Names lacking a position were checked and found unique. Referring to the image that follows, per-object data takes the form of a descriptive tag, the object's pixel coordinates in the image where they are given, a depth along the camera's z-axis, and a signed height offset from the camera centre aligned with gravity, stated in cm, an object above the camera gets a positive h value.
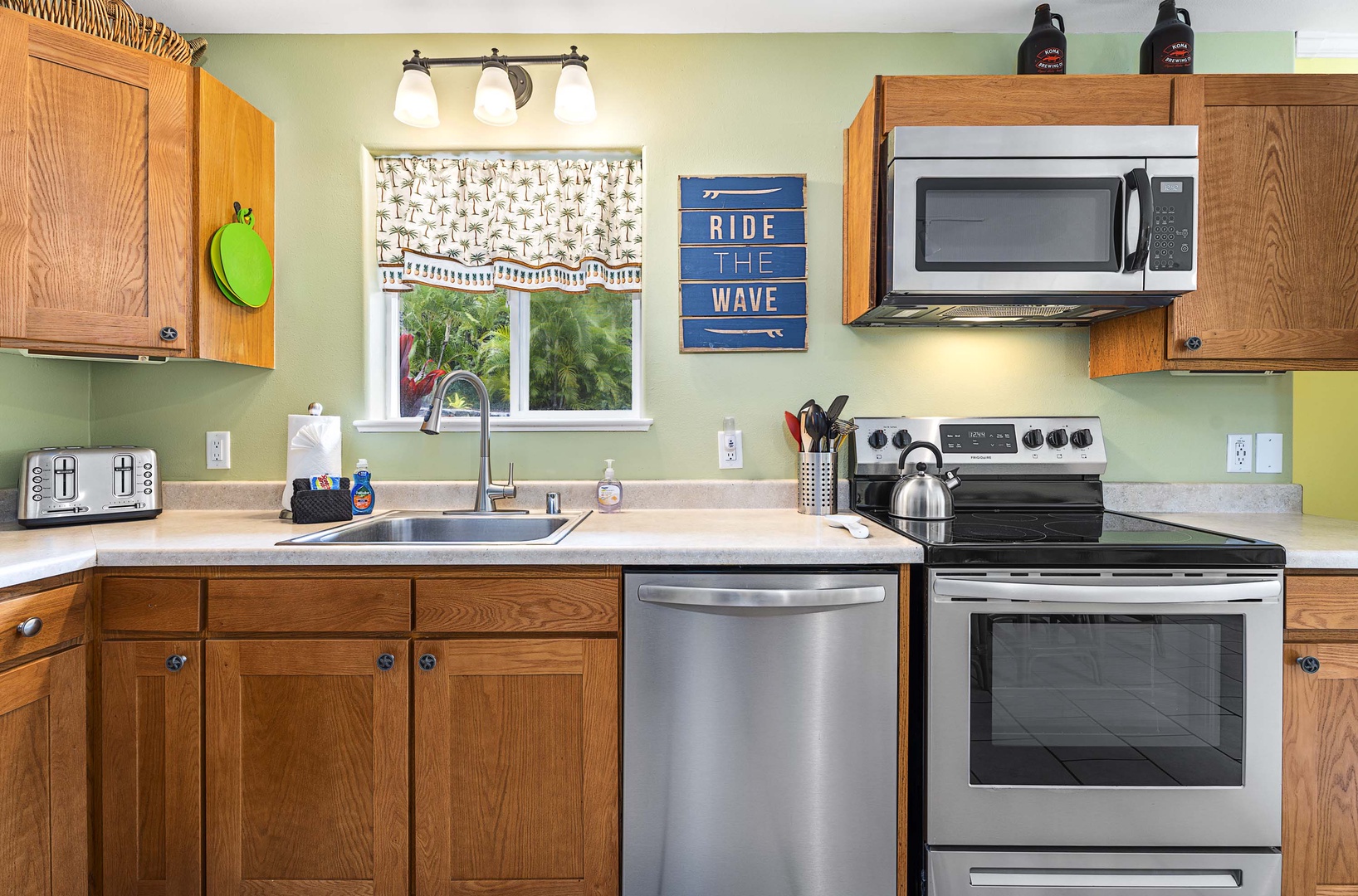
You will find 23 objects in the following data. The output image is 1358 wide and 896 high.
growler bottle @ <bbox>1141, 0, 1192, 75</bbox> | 185 +111
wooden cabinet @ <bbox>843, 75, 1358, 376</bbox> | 174 +71
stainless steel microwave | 165 +57
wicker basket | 165 +111
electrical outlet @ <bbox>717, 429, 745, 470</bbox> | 213 -3
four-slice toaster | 172 -12
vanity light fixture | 193 +100
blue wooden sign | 211 +57
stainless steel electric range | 140 -60
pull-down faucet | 197 -11
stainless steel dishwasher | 141 -63
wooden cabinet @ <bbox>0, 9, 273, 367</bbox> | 157 +62
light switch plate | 209 -4
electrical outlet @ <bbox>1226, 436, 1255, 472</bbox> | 210 -4
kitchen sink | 192 -25
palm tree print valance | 212 +72
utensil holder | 196 -12
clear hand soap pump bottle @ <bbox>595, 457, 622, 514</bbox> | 203 -16
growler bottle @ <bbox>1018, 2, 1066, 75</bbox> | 190 +113
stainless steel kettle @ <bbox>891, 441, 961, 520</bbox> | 177 -15
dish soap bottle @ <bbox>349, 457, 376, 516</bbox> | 194 -16
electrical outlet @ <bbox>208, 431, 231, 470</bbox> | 212 -3
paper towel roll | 199 -2
